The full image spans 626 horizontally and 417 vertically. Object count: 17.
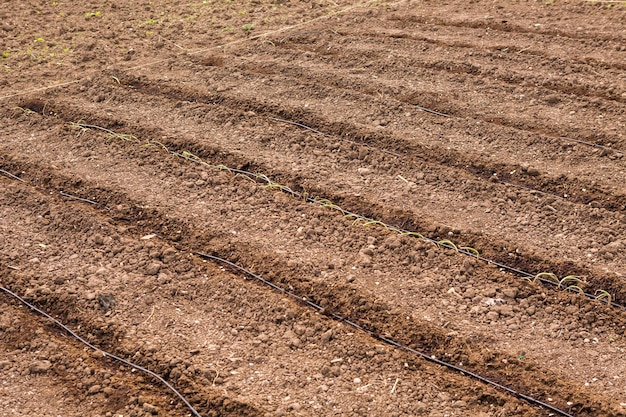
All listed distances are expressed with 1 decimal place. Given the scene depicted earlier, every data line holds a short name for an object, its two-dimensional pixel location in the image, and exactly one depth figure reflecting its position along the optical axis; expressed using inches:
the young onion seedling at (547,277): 178.5
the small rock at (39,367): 160.6
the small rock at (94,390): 155.0
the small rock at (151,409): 150.3
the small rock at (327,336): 166.1
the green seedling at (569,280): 176.4
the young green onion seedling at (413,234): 195.0
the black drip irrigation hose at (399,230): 179.2
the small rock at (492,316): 169.3
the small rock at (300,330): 168.2
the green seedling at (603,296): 172.2
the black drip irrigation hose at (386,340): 150.4
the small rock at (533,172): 217.6
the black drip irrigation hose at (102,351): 153.5
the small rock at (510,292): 175.2
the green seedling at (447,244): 190.9
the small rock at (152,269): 187.3
